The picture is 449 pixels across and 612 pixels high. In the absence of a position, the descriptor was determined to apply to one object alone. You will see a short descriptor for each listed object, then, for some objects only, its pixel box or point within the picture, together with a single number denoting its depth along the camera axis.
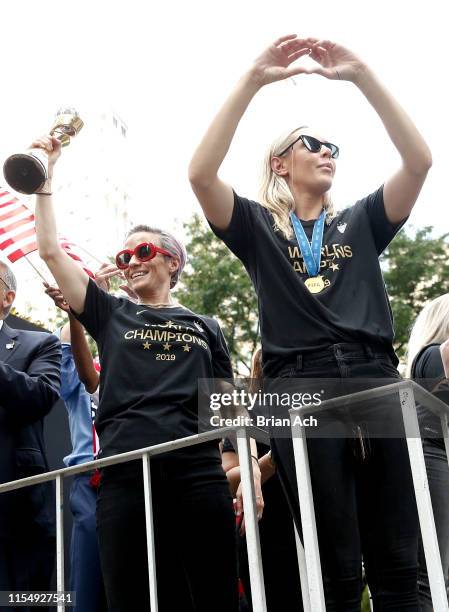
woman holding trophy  2.76
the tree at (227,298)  17.83
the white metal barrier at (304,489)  2.18
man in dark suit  3.36
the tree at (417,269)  18.48
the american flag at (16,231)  4.74
